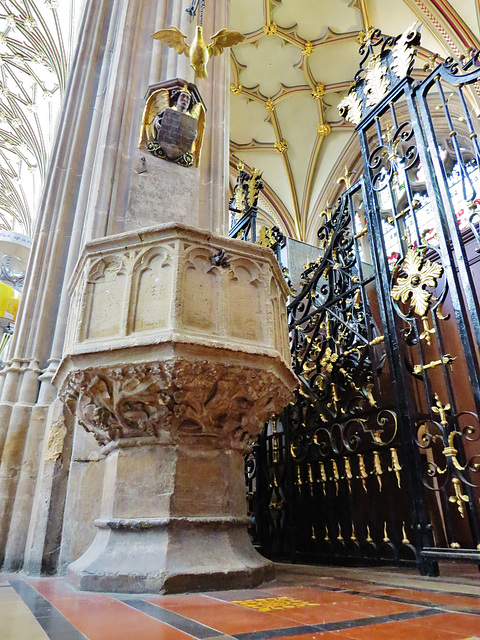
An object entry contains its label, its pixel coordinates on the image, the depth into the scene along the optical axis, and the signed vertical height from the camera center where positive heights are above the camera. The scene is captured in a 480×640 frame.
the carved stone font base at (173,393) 1.92 +0.55
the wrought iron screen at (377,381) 2.46 +0.92
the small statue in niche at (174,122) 3.57 +2.90
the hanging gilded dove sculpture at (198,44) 3.71 +3.69
